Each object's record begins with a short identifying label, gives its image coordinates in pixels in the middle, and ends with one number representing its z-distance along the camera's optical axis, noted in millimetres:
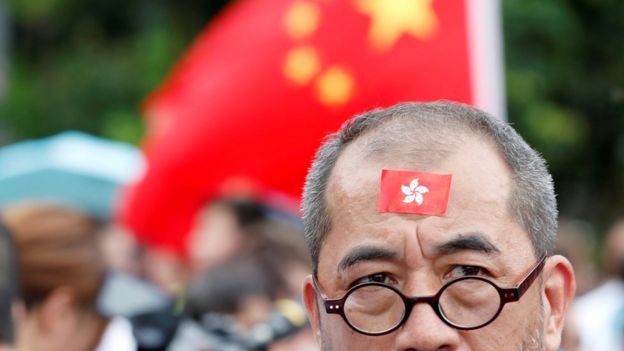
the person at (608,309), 15461
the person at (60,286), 9248
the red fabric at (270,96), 13704
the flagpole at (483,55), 12849
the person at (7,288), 7303
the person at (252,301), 9565
